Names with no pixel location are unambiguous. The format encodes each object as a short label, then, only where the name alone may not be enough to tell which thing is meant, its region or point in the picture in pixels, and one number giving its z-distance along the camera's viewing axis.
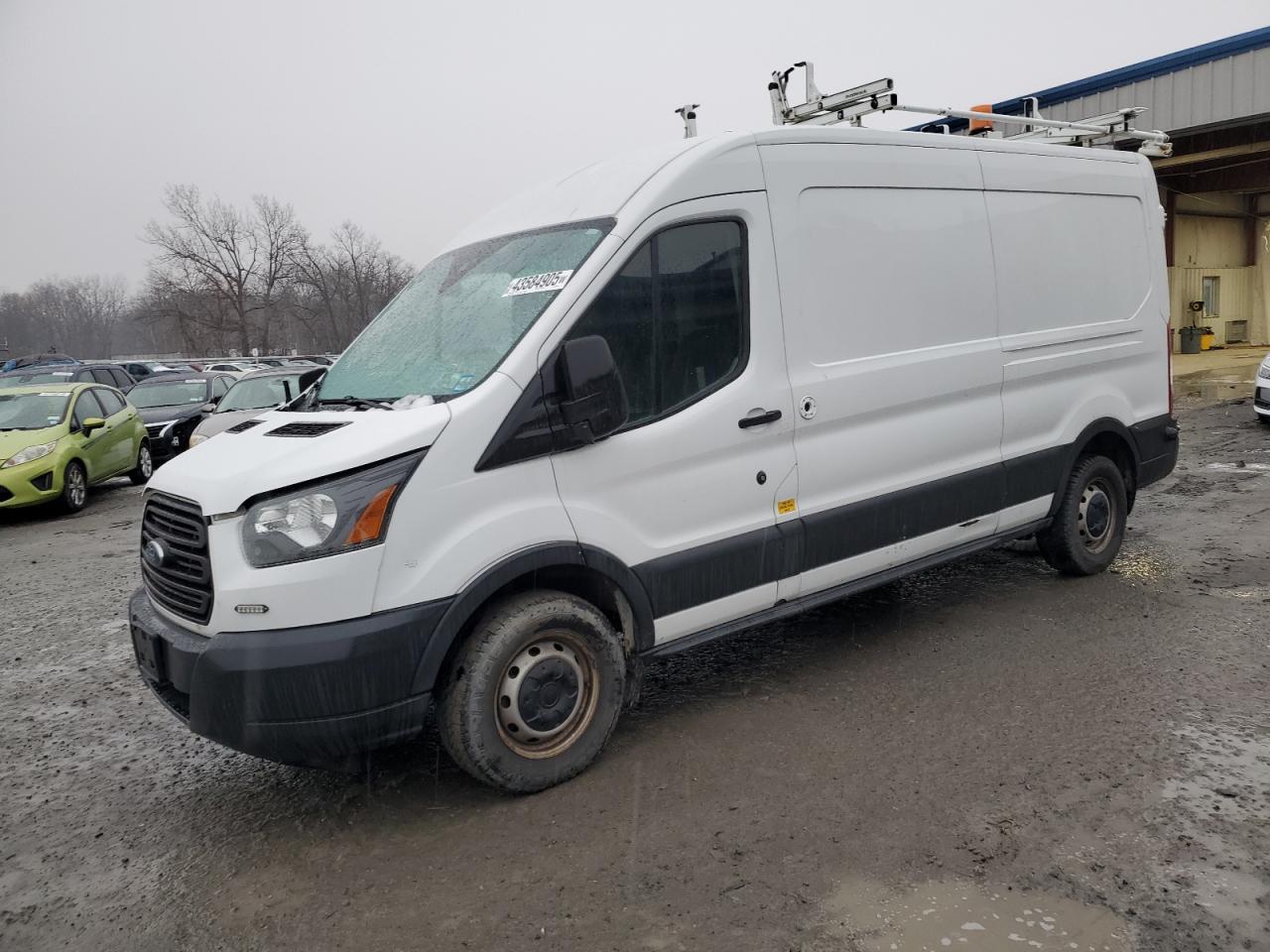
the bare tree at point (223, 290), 60.44
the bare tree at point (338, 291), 60.69
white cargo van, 3.20
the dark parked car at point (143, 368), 37.31
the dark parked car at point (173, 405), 15.10
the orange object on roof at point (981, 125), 5.79
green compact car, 10.71
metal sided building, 16.08
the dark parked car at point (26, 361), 35.72
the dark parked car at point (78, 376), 16.94
